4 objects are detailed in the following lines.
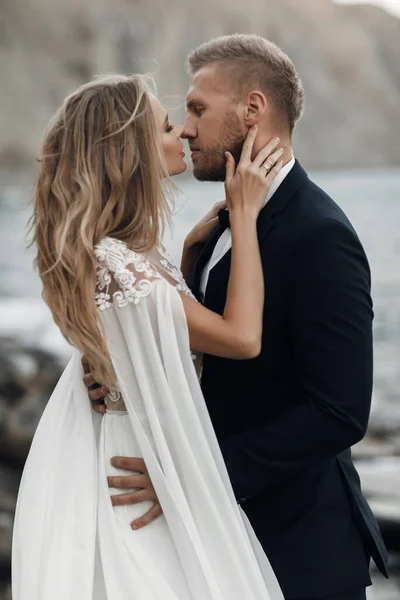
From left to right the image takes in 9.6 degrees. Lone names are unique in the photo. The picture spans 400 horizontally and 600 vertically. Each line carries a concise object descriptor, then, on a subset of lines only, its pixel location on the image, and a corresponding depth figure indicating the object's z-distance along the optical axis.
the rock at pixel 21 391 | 8.36
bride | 3.77
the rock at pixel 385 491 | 6.69
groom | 3.79
